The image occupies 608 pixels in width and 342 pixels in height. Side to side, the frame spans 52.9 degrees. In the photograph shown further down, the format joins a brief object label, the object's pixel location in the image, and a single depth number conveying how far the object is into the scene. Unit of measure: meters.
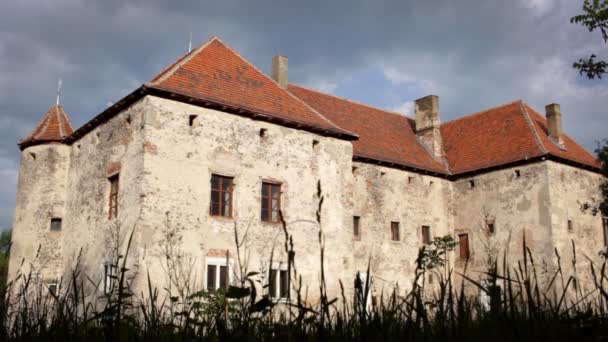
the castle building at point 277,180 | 17.58
